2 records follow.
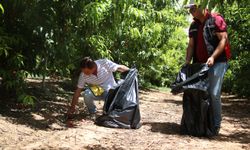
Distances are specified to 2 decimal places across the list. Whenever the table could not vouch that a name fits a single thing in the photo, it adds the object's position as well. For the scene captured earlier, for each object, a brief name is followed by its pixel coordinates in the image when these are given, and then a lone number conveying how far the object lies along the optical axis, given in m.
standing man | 5.70
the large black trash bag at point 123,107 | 6.12
